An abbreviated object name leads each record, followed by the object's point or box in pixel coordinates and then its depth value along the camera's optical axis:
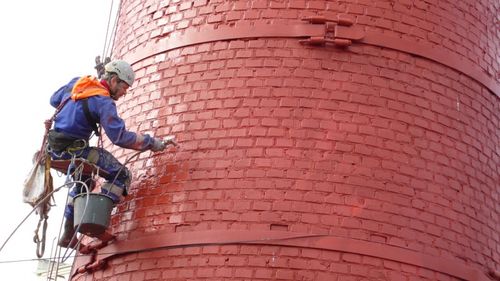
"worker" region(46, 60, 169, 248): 8.19
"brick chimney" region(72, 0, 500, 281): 7.85
